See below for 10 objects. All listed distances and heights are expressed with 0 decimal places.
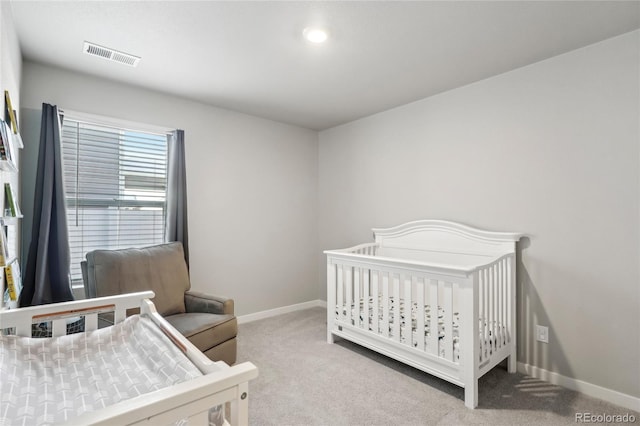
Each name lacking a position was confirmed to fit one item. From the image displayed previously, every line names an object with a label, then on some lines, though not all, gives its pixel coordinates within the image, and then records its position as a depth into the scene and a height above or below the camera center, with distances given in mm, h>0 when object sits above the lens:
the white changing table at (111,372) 795 -553
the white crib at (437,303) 2045 -663
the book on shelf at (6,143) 1424 +334
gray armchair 2297 -564
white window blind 2652 +242
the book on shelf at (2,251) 1362 -157
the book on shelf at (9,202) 1725 +65
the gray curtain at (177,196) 2988 +164
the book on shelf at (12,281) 1672 -354
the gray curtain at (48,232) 2283 -129
